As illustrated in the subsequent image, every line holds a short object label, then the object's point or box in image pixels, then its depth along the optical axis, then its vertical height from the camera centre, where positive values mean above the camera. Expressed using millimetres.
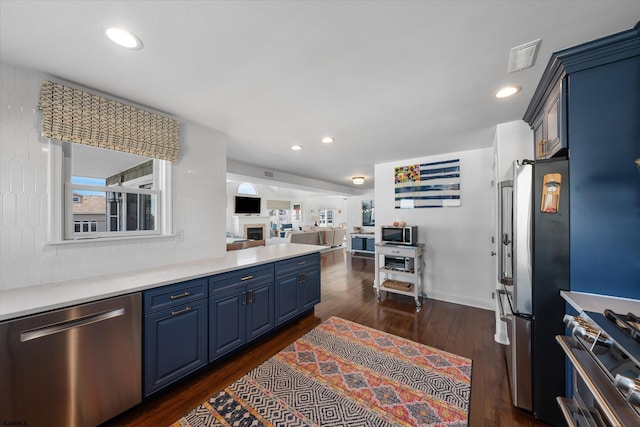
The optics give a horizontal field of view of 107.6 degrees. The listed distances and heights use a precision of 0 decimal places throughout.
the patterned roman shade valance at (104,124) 1662 +731
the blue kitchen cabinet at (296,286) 2721 -933
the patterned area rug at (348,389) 1611 -1417
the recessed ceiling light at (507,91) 1856 +987
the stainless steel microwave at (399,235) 3729 -366
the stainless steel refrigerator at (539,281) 1507 -458
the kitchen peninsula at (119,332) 1252 -825
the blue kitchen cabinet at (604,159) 1330 +320
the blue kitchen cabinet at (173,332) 1689 -931
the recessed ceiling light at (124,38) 1272 +986
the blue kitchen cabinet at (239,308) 2082 -930
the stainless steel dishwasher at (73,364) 1217 -891
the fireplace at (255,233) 10047 -887
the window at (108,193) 1816 +169
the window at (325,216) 13141 -191
